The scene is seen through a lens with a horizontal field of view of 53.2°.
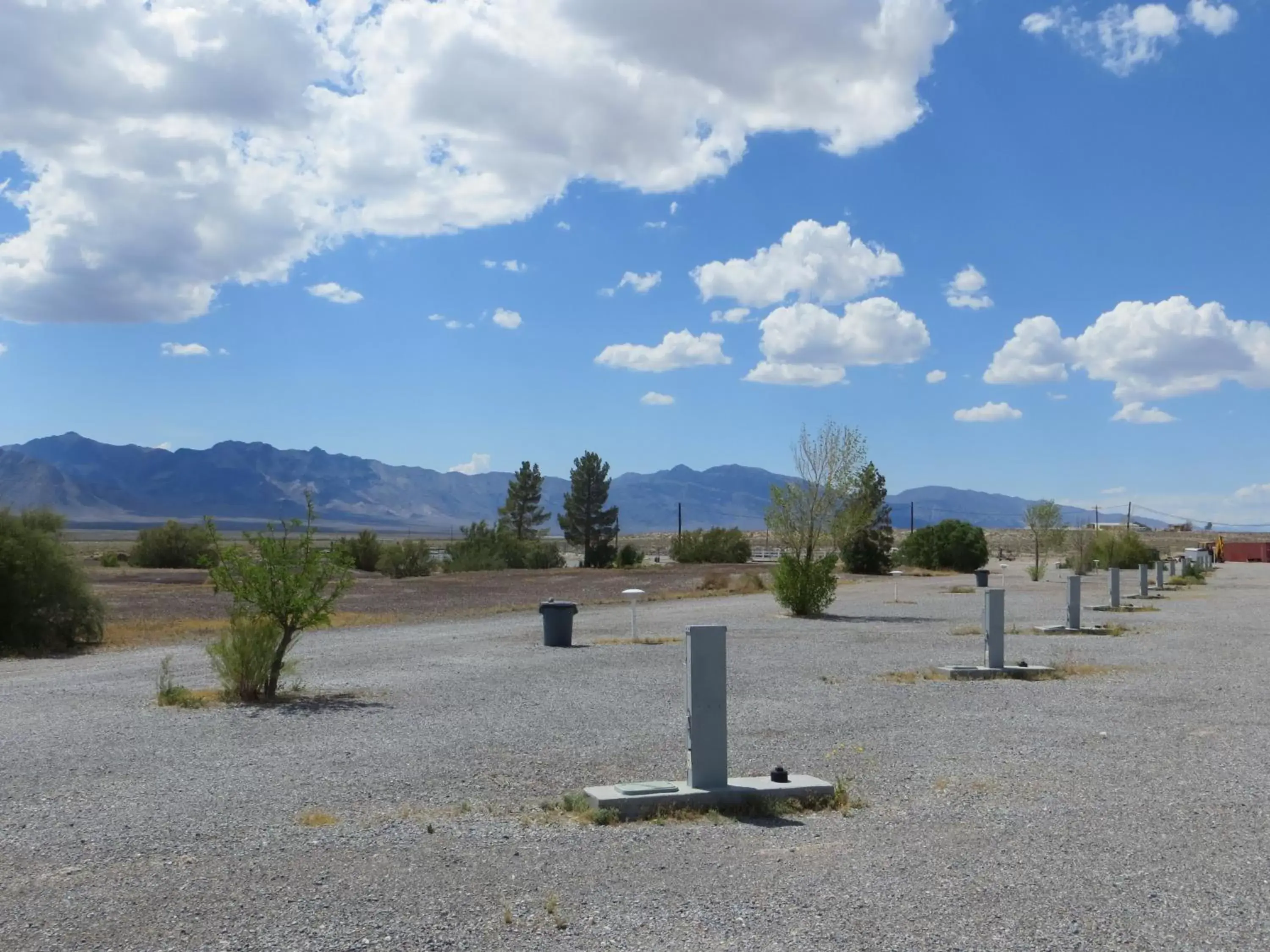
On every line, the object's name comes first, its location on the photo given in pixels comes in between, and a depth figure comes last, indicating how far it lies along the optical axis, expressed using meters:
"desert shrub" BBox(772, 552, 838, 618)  29.77
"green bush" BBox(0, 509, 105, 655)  22.33
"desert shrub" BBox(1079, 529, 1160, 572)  63.48
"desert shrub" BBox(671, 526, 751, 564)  78.12
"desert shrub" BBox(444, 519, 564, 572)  68.44
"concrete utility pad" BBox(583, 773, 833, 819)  7.99
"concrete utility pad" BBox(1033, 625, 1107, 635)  24.11
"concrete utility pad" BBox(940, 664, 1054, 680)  16.55
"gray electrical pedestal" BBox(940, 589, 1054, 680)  16.61
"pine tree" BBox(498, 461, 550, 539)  100.88
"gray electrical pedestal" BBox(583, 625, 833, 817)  8.06
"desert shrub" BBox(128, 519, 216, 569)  71.50
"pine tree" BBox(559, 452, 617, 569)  92.25
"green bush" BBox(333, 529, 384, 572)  70.00
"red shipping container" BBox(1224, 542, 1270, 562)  92.06
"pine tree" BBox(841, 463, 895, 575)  60.19
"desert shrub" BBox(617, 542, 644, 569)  77.44
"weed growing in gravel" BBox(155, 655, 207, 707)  13.23
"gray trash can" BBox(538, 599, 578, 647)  21.23
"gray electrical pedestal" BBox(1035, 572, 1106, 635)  24.17
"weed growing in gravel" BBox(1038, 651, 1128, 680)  16.75
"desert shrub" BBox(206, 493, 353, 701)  14.26
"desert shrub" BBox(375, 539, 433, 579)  62.72
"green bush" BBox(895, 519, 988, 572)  66.75
